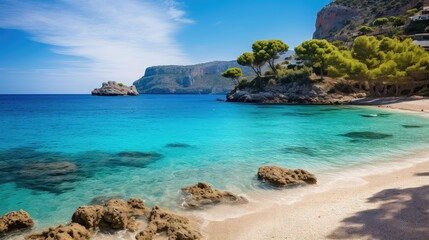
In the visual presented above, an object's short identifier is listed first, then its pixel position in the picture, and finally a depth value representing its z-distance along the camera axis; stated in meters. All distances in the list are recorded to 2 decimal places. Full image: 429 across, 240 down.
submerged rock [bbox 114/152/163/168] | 15.24
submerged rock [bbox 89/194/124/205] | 9.64
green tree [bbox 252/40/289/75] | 72.62
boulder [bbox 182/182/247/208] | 9.20
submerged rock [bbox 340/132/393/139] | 21.18
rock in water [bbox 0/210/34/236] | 7.52
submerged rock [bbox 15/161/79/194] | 11.43
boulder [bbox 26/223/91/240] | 6.48
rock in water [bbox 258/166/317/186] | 10.73
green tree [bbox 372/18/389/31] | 98.09
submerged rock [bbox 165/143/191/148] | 19.95
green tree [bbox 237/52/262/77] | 76.56
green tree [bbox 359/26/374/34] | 96.88
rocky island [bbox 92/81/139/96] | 183.00
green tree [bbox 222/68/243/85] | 85.50
